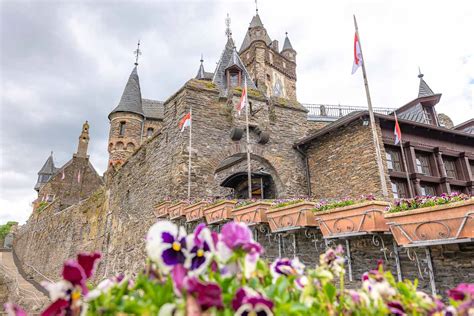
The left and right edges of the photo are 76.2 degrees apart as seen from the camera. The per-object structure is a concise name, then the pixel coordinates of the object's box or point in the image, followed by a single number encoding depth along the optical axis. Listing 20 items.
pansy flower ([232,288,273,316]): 0.84
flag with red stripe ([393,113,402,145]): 9.03
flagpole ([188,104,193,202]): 8.72
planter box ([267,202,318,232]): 4.66
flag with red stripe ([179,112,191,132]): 8.85
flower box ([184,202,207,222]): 6.96
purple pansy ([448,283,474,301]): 1.00
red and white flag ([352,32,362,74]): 7.79
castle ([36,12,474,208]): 9.28
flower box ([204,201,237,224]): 6.26
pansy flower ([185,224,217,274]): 1.00
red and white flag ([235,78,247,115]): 8.90
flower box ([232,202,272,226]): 5.55
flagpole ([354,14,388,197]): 7.12
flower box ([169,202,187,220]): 7.65
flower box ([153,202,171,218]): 8.46
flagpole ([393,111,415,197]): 9.59
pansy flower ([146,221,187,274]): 0.99
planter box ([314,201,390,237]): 3.74
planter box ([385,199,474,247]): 2.88
